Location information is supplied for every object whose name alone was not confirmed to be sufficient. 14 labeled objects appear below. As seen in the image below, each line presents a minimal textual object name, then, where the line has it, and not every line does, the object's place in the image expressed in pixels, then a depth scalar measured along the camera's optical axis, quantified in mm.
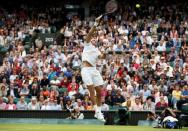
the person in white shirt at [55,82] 26075
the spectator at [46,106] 23719
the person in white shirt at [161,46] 28250
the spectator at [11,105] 23906
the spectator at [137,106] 22745
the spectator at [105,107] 22547
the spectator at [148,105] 22972
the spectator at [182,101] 22797
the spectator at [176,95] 23142
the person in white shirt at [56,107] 23522
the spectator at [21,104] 24031
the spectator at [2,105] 23953
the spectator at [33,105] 23844
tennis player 16688
